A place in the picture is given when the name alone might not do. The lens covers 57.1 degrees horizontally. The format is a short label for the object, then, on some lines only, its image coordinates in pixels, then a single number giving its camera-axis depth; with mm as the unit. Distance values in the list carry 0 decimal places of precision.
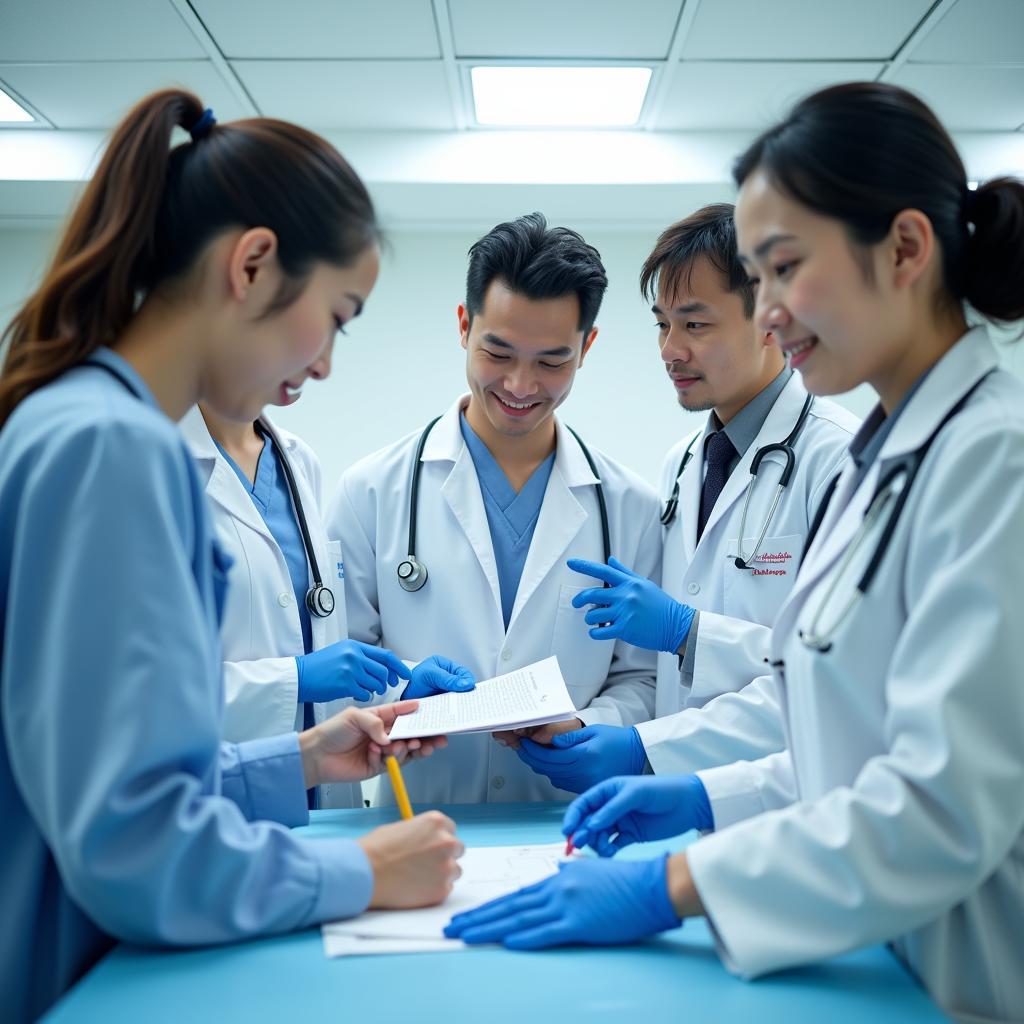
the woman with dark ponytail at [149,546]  771
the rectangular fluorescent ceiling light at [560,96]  3168
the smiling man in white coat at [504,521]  1797
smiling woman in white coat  844
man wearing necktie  1585
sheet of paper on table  916
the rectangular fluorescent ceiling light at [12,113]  3359
